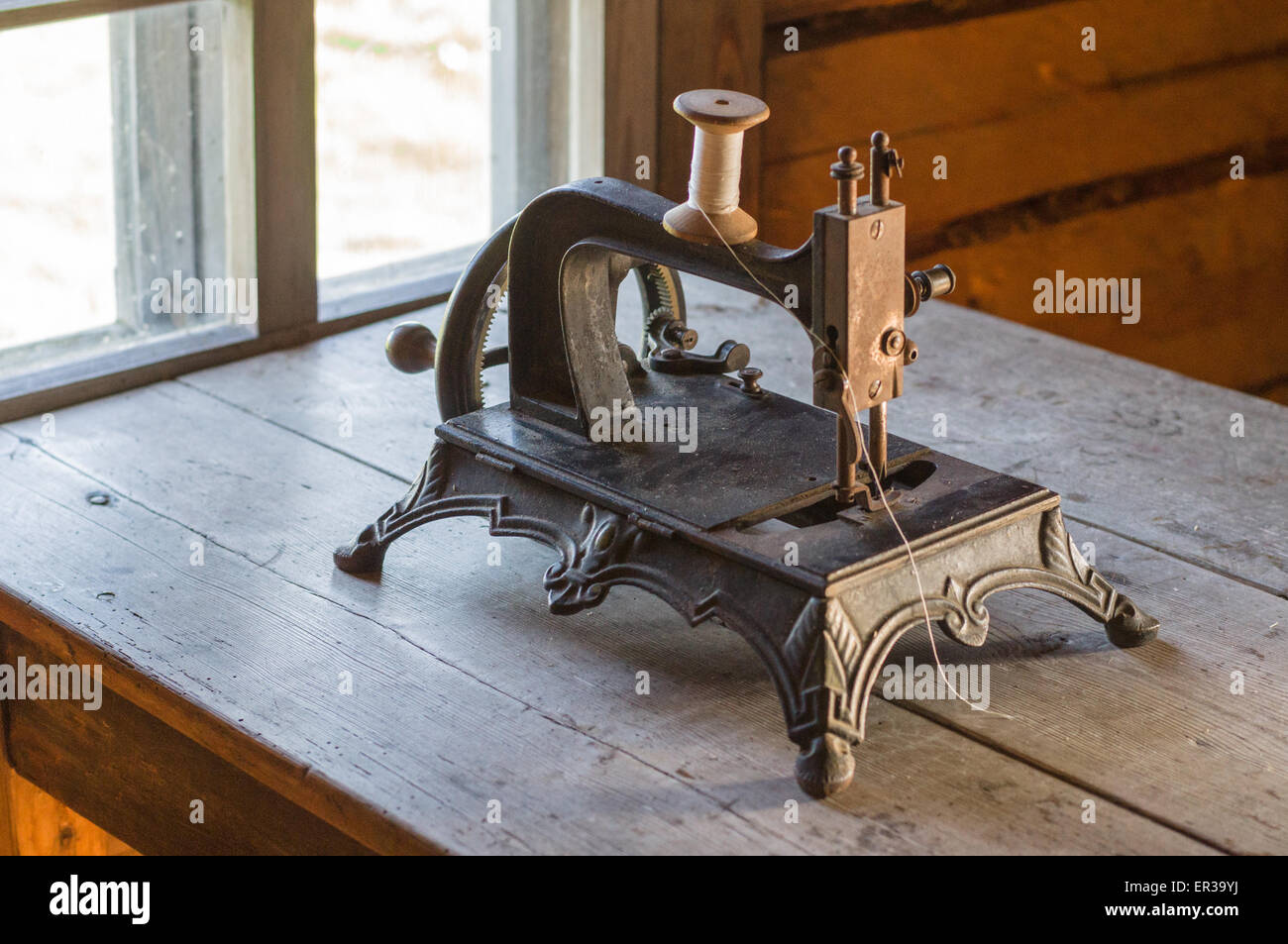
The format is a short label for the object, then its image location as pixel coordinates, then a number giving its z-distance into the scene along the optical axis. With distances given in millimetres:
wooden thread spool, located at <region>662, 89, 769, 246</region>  1328
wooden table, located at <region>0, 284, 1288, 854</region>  1325
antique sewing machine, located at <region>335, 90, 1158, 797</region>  1330
